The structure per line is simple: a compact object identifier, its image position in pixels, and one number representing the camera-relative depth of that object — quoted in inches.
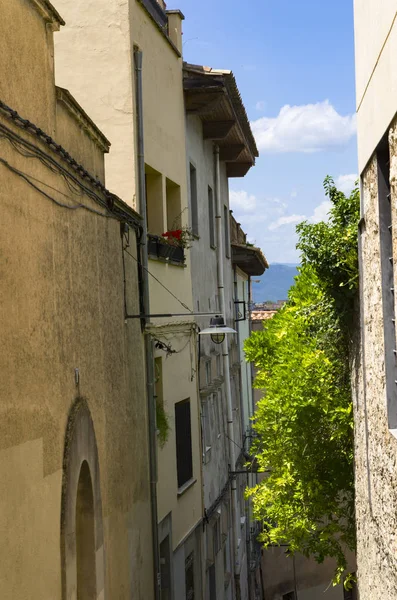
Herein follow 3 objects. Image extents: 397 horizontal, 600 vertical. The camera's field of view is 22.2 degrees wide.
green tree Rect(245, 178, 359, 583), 499.8
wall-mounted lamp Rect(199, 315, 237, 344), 502.9
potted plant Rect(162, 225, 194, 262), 578.8
